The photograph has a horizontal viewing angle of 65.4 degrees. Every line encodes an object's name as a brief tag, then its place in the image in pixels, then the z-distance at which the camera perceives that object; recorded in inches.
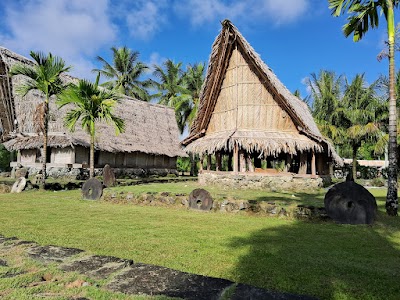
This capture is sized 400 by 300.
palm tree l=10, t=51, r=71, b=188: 551.5
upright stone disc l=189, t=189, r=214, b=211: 370.9
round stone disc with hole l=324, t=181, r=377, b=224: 293.3
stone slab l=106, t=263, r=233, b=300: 116.2
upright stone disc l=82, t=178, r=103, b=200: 463.8
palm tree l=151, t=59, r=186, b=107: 1475.1
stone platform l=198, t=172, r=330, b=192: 631.2
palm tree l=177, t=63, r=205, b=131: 1332.4
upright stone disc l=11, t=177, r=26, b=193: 532.1
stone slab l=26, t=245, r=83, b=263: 151.1
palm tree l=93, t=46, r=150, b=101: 1491.1
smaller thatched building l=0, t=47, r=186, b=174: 832.9
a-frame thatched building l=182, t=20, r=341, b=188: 641.0
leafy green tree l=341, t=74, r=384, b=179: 1029.2
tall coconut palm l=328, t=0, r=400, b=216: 332.5
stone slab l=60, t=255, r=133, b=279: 133.7
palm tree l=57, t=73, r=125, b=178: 563.8
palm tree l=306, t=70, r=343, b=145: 1103.0
